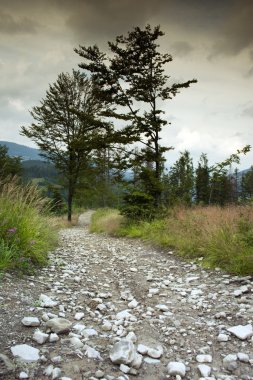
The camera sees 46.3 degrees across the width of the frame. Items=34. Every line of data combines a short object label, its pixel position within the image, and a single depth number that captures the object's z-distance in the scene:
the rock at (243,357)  3.15
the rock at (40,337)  3.26
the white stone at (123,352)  3.01
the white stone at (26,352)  2.90
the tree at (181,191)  15.47
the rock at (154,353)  3.21
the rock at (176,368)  2.91
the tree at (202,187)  60.34
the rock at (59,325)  3.53
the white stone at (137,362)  3.00
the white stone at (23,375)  2.62
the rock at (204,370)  2.92
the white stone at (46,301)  4.29
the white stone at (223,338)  3.57
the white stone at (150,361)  3.11
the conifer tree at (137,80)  14.85
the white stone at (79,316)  4.08
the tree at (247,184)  77.71
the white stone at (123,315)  4.20
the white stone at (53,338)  3.32
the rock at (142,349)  3.26
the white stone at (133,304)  4.64
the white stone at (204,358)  3.15
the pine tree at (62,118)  25.20
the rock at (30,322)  3.57
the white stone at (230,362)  3.03
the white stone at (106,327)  3.83
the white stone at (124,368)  2.90
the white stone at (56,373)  2.67
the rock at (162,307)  4.55
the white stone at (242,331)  3.59
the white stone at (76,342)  3.28
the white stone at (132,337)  3.54
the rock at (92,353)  3.09
